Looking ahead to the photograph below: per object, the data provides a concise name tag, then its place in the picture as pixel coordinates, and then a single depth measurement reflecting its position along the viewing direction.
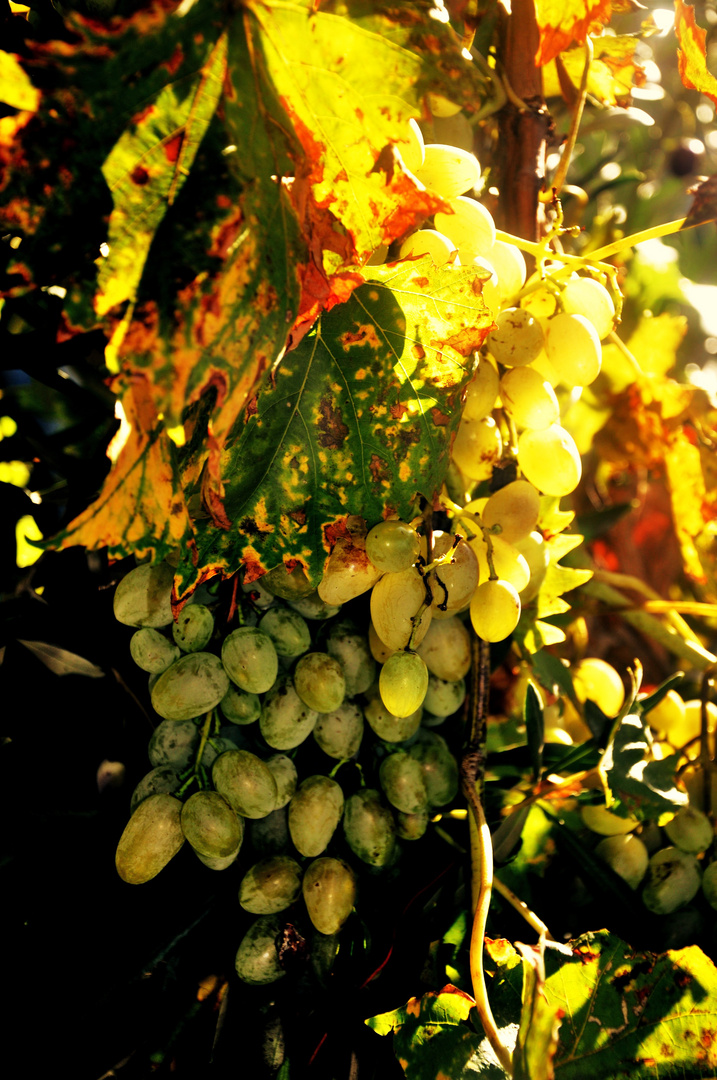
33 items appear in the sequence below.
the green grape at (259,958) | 0.37
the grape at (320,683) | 0.38
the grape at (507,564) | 0.41
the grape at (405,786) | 0.40
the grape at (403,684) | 0.36
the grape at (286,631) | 0.40
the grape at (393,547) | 0.35
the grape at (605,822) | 0.46
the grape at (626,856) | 0.45
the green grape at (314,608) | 0.40
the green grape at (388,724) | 0.41
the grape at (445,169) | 0.37
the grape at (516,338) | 0.38
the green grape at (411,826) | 0.41
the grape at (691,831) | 0.46
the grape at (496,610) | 0.39
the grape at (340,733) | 0.40
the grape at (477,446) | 0.41
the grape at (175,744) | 0.39
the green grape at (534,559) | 0.44
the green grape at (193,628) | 0.39
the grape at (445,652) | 0.42
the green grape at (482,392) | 0.40
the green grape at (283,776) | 0.39
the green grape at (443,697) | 0.43
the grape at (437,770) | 0.42
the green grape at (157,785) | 0.38
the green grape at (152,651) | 0.39
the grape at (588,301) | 0.41
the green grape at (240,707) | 0.39
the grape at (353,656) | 0.40
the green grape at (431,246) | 0.36
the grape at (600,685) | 0.55
